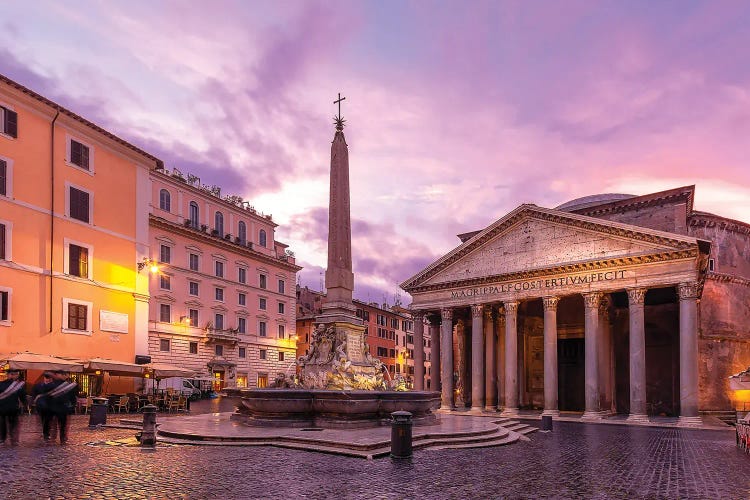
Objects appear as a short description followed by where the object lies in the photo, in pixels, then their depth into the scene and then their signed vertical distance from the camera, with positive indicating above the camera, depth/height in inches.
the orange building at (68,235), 945.5 +113.4
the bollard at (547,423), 786.1 -154.7
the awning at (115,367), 934.4 -99.9
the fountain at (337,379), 603.5 -80.4
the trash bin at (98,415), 706.0 -128.6
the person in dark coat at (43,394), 509.7 -75.3
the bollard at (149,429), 507.8 -103.6
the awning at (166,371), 1071.9 -121.6
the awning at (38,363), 819.4 -81.1
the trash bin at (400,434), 461.1 -98.1
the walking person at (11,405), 493.4 -81.8
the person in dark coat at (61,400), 511.2 -81.0
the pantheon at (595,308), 1087.6 -13.0
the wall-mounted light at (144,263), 1161.7 +74.6
